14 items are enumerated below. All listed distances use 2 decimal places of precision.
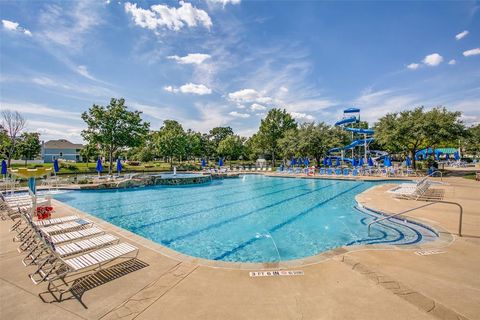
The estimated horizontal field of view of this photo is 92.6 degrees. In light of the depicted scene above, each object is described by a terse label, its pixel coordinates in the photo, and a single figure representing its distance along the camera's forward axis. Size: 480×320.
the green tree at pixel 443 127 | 23.33
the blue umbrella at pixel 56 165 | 18.08
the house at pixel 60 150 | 62.47
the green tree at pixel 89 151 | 47.12
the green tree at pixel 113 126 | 28.86
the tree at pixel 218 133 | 78.19
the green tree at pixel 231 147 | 55.92
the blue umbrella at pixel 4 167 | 15.74
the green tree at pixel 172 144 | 39.56
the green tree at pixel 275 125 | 47.22
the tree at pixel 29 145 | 46.14
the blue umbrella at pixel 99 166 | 21.47
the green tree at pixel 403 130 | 24.21
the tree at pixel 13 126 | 36.88
